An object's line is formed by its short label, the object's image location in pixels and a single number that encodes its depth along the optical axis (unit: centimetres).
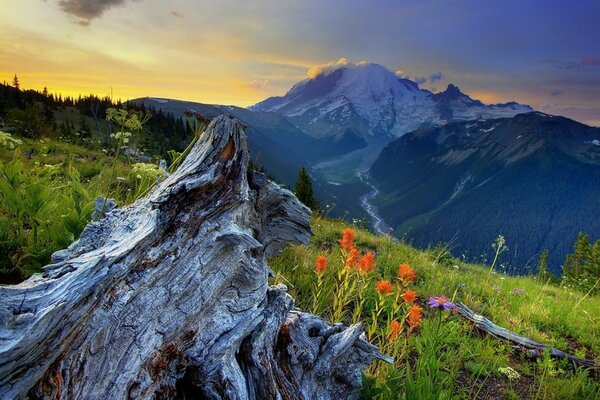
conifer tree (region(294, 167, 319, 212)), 2145
